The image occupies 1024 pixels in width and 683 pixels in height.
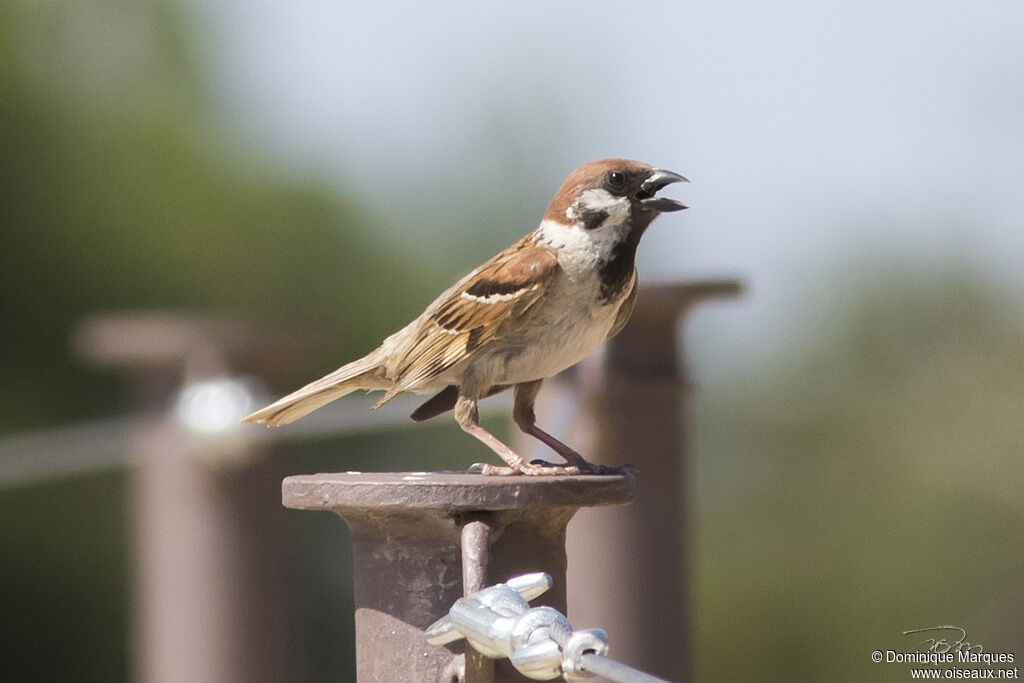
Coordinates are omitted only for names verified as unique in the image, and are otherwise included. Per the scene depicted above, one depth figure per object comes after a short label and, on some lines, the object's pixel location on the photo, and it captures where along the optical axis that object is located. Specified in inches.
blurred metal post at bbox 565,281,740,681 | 208.7
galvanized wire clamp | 113.4
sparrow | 200.4
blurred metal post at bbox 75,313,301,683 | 226.7
